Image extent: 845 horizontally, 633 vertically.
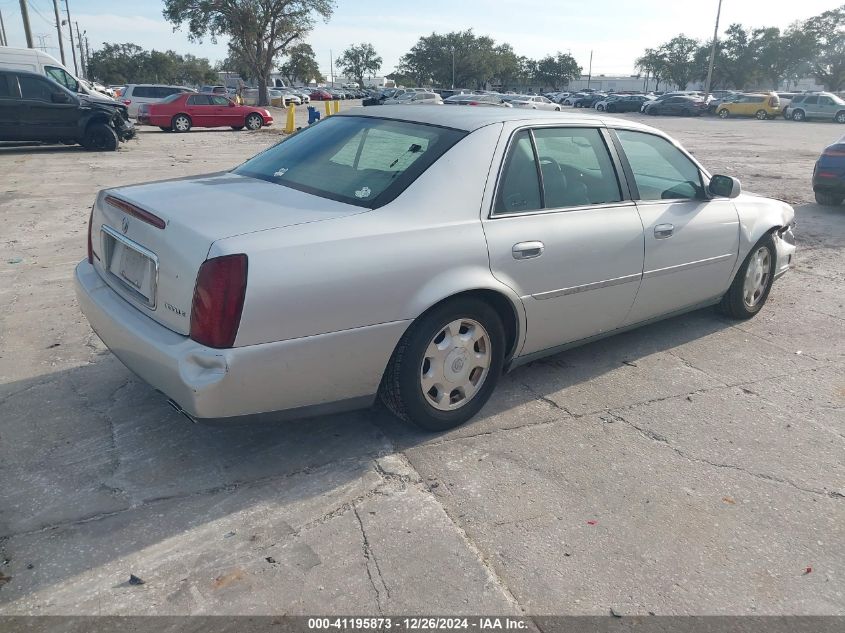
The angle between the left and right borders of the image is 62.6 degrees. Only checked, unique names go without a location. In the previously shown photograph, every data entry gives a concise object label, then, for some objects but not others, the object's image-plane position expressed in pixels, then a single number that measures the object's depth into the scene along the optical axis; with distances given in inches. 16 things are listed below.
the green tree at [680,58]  3686.0
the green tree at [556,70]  4242.1
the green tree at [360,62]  4771.2
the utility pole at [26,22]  1305.4
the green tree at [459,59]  4001.0
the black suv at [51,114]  619.8
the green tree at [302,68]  3250.5
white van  662.5
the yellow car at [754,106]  1651.1
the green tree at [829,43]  2997.0
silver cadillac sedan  112.0
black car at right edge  407.8
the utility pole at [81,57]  3177.7
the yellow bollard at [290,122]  919.7
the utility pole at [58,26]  1984.7
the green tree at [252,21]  1946.4
